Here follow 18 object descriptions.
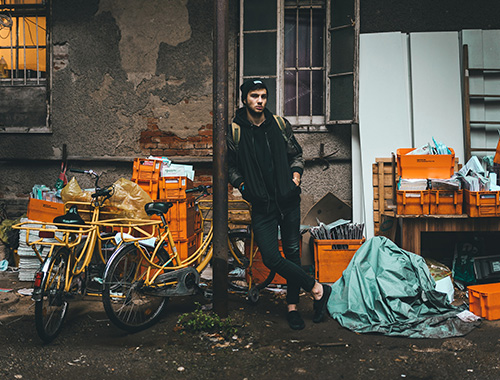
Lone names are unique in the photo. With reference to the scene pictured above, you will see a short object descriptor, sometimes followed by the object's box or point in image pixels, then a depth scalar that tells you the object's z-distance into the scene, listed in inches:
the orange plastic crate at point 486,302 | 160.9
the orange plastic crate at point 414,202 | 185.3
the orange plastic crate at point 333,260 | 200.5
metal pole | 157.8
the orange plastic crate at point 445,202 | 184.5
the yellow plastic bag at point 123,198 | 184.9
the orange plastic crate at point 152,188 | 209.3
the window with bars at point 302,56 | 245.4
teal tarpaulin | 152.4
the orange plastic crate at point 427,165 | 186.5
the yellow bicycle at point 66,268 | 137.6
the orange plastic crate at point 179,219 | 205.5
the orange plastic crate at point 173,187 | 207.2
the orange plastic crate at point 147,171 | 209.6
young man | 151.6
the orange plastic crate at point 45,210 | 211.0
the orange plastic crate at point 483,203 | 179.3
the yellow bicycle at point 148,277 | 149.5
